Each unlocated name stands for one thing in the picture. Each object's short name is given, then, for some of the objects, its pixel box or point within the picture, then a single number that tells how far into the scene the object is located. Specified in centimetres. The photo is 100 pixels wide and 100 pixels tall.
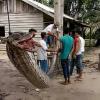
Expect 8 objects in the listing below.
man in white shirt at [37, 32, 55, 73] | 478
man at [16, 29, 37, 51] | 314
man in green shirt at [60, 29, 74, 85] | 483
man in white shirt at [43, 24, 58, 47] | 512
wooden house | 960
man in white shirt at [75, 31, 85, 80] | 523
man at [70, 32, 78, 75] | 521
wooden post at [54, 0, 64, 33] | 549
